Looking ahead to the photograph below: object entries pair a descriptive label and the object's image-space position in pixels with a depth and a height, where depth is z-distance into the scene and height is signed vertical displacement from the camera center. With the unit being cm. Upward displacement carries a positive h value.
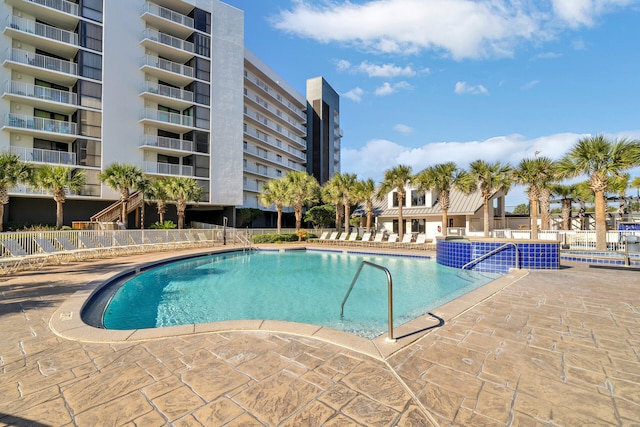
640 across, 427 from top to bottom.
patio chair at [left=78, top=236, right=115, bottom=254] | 1317 -151
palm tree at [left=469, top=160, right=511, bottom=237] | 2061 +295
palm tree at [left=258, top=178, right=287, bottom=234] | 2548 +183
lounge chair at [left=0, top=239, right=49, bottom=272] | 952 -148
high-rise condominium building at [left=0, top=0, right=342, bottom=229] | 2094 +991
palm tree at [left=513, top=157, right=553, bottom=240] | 1959 +293
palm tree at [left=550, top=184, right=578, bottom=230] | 2870 +237
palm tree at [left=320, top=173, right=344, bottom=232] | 2622 +208
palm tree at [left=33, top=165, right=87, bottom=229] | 1781 +194
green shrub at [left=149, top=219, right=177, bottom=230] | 2306 -84
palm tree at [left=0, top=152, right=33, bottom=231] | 1404 +198
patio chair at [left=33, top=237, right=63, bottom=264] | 1098 -127
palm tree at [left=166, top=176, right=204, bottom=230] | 2316 +179
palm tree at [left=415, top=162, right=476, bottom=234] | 2102 +266
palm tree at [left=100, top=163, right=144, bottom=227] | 2062 +246
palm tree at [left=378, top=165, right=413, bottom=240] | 2261 +294
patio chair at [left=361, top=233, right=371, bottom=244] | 2255 -166
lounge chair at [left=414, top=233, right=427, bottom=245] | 2202 -166
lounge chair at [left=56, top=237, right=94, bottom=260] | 1208 -147
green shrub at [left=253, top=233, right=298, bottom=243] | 2383 -184
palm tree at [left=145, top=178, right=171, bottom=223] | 2283 +169
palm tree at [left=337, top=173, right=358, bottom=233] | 2580 +257
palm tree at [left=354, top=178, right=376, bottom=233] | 2509 +228
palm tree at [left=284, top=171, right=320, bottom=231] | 2569 +243
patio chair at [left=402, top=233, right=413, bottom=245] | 2072 -159
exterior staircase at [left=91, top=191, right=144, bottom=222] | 2186 +39
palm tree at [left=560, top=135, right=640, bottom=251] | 1463 +297
